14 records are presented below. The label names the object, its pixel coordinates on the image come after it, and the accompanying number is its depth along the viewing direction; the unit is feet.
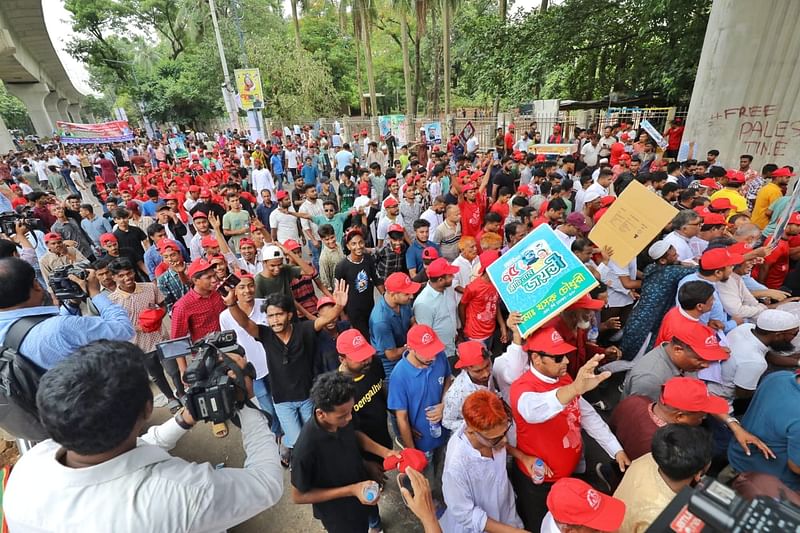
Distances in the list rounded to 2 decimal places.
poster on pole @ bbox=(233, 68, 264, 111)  57.00
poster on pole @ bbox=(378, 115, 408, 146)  66.70
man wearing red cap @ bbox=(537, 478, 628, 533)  5.37
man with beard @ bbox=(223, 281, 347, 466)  10.00
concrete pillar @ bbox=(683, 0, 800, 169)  31.04
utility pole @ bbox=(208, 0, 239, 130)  59.57
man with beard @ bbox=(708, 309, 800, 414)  9.39
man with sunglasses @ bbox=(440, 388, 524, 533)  6.74
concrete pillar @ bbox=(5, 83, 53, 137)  107.24
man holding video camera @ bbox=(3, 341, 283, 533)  4.02
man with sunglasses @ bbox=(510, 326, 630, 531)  7.87
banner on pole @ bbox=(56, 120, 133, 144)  76.23
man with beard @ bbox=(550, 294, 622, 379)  11.33
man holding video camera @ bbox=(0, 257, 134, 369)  8.02
